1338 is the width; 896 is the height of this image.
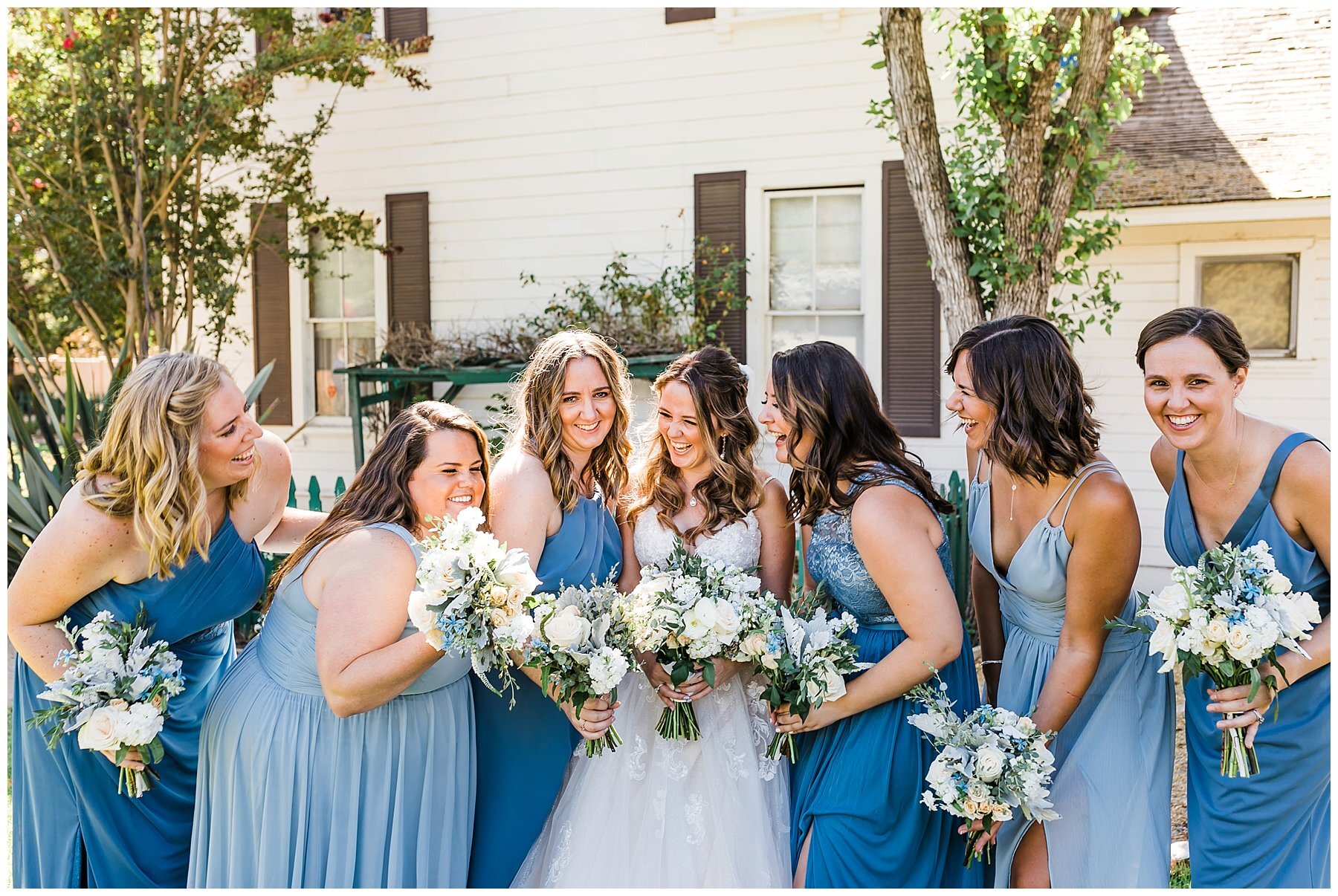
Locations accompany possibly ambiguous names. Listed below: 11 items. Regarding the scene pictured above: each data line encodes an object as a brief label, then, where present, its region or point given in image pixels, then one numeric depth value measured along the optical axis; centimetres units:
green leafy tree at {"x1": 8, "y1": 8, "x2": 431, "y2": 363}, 962
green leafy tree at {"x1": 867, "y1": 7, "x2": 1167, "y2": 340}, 666
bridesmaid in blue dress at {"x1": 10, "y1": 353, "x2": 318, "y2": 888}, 320
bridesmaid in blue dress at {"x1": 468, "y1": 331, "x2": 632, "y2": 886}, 356
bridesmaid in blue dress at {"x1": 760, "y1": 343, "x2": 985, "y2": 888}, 316
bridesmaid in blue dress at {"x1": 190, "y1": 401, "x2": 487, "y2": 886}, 305
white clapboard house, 924
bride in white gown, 333
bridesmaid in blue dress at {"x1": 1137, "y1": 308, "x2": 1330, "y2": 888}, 309
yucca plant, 630
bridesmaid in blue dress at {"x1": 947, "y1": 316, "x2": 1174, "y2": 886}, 313
